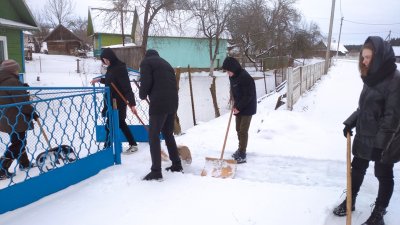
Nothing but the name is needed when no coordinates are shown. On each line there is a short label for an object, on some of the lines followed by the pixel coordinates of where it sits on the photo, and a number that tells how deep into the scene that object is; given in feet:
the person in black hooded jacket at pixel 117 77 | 14.74
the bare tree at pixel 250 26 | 84.48
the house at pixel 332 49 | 165.68
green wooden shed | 34.68
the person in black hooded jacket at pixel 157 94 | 11.77
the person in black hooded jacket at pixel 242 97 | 14.07
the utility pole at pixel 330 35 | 72.10
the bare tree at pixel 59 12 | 170.53
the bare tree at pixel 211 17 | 77.77
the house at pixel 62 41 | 136.46
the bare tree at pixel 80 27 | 176.38
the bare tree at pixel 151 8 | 59.88
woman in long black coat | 7.97
